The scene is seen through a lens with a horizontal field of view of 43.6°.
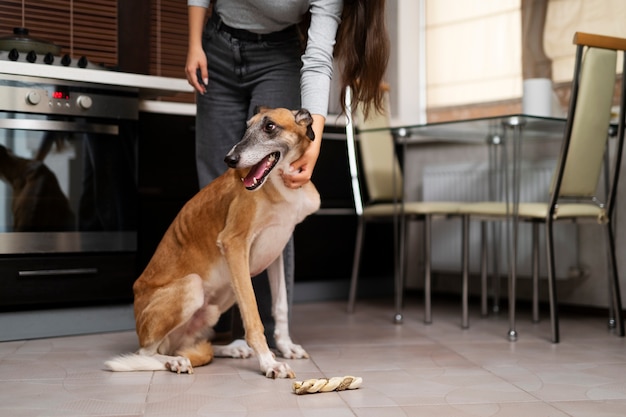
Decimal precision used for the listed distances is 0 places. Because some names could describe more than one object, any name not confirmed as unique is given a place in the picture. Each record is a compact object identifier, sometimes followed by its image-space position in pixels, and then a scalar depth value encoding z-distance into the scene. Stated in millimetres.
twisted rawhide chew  2039
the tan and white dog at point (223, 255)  2240
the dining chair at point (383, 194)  3510
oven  3006
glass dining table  3057
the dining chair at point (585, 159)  2869
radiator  3775
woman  2432
